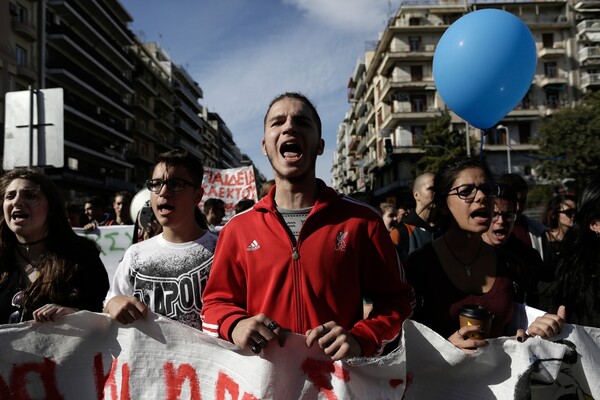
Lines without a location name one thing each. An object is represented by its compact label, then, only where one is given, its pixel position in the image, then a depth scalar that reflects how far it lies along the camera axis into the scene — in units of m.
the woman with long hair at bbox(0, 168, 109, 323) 2.39
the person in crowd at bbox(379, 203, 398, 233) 6.77
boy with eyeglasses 2.56
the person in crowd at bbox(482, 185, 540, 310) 3.31
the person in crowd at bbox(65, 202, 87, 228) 7.06
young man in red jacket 1.97
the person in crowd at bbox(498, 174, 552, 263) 4.11
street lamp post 38.38
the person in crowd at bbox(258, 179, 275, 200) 5.35
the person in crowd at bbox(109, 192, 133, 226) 6.80
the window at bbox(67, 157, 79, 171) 37.81
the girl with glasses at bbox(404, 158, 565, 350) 2.26
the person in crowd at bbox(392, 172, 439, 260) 4.31
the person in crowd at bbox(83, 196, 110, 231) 7.47
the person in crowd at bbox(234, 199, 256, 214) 7.28
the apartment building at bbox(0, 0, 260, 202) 30.52
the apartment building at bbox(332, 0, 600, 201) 42.38
